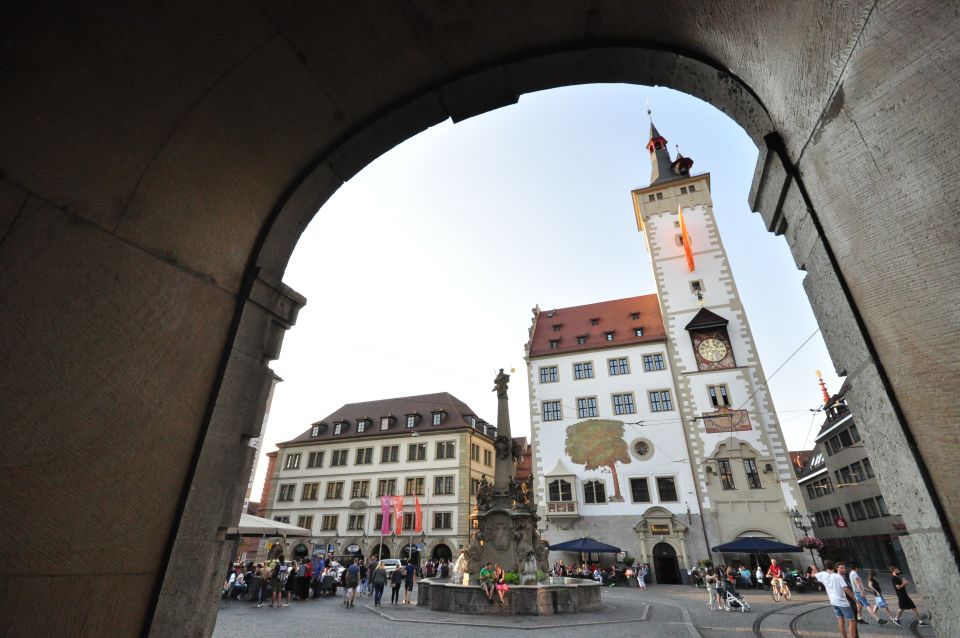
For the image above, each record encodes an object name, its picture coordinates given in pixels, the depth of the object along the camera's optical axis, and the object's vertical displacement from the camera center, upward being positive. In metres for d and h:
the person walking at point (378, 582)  14.77 -1.01
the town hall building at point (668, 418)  25.52 +7.42
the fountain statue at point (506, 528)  14.62 +0.60
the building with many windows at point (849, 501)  33.47 +3.88
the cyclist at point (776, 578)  17.84 -0.95
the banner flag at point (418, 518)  31.50 +1.90
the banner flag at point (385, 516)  29.19 +1.80
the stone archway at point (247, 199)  1.77 +1.53
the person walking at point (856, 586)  10.34 -0.74
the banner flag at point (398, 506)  30.17 +2.48
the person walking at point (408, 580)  16.00 -1.04
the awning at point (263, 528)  13.42 +0.53
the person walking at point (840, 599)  8.19 -0.78
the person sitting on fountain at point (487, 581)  12.69 -0.84
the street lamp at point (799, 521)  23.16 +1.39
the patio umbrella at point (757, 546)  22.12 +0.20
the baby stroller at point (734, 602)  14.11 -1.45
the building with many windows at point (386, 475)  35.00 +5.52
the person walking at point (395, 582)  15.66 -1.07
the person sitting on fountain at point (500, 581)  12.47 -0.83
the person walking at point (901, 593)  10.54 -0.87
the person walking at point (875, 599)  11.87 -1.10
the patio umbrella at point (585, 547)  24.81 +0.11
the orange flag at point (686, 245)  32.66 +19.84
